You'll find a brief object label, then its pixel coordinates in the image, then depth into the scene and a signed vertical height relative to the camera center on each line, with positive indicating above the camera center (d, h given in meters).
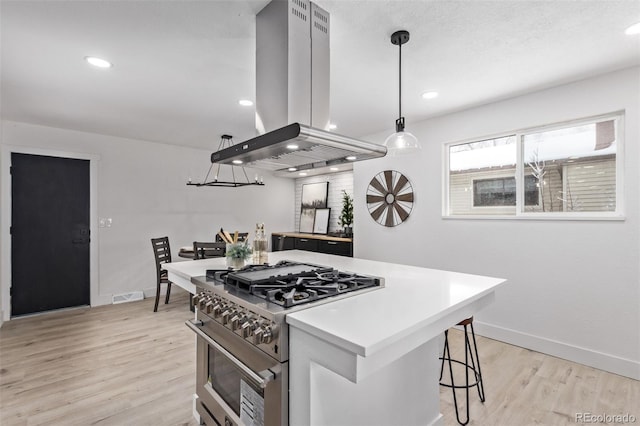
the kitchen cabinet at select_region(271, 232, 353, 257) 5.08 -0.54
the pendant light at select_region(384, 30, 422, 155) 2.08 +0.49
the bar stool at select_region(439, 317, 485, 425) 1.95 -1.22
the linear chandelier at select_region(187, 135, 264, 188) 4.59 +0.79
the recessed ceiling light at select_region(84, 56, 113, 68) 2.28 +1.14
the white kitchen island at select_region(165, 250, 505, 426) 1.00 -0.47
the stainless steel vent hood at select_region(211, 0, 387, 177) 1.66 +0.73
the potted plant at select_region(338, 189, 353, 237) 5.31 -0.05
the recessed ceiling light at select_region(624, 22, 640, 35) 1.92 +1.14
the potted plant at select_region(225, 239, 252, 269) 2.04 -0.27
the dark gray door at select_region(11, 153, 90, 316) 3.92 -0.24
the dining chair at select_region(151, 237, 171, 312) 4.20 -0.61
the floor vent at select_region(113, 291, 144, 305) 4.57 -1.23
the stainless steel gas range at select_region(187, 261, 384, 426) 1.22 -0.51
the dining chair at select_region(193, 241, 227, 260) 4.00 -0.48
